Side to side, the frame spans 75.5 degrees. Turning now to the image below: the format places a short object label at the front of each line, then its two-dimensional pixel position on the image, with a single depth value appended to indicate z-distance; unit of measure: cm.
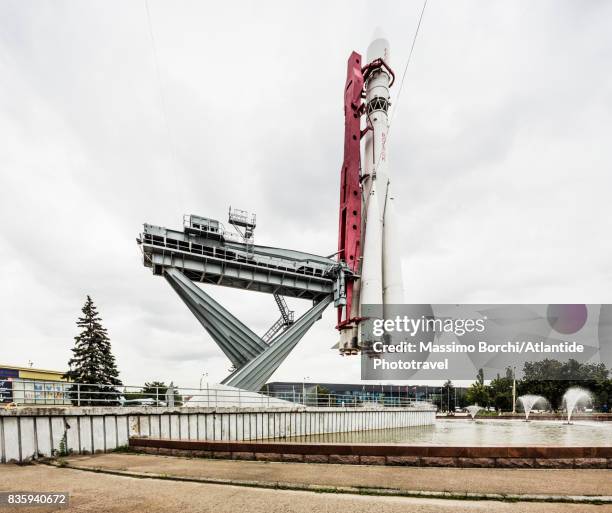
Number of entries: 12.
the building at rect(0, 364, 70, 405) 5246
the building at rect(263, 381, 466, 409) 2831
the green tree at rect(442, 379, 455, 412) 11056
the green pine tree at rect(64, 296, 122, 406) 4275
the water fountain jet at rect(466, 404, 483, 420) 6311
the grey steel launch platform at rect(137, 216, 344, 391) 2680
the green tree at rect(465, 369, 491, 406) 9094
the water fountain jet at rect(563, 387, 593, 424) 7500
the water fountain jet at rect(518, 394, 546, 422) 7887
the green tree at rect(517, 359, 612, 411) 7231
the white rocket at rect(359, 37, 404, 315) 3747
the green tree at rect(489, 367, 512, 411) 8612
